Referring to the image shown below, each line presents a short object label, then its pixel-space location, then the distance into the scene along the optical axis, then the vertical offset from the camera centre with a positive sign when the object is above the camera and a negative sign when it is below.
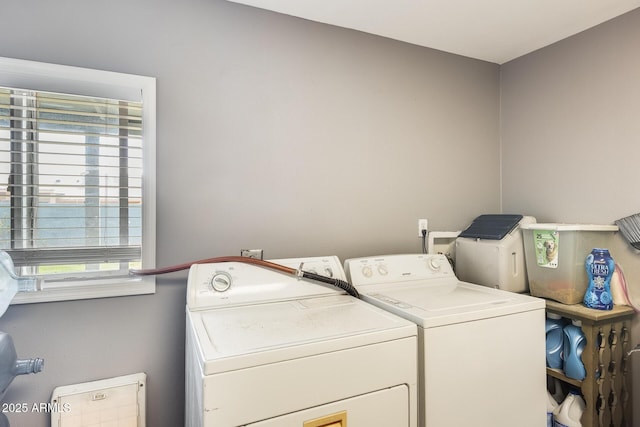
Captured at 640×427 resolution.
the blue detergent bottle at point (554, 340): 1.76 -0.65
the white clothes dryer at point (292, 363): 0.96 -0.45
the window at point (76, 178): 1.38 +0.17
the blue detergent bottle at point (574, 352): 1.64 -0.66
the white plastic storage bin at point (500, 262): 1.90 -0.26
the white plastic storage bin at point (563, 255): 1.73 -0.20
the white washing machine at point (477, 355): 1.24 -0.55
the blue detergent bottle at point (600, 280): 1.66 -0.31
